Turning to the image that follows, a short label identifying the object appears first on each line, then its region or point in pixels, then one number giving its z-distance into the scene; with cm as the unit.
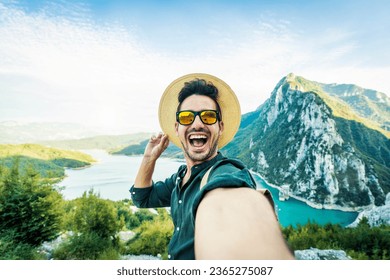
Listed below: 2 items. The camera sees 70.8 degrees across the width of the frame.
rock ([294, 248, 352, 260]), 298
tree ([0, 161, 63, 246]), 339
